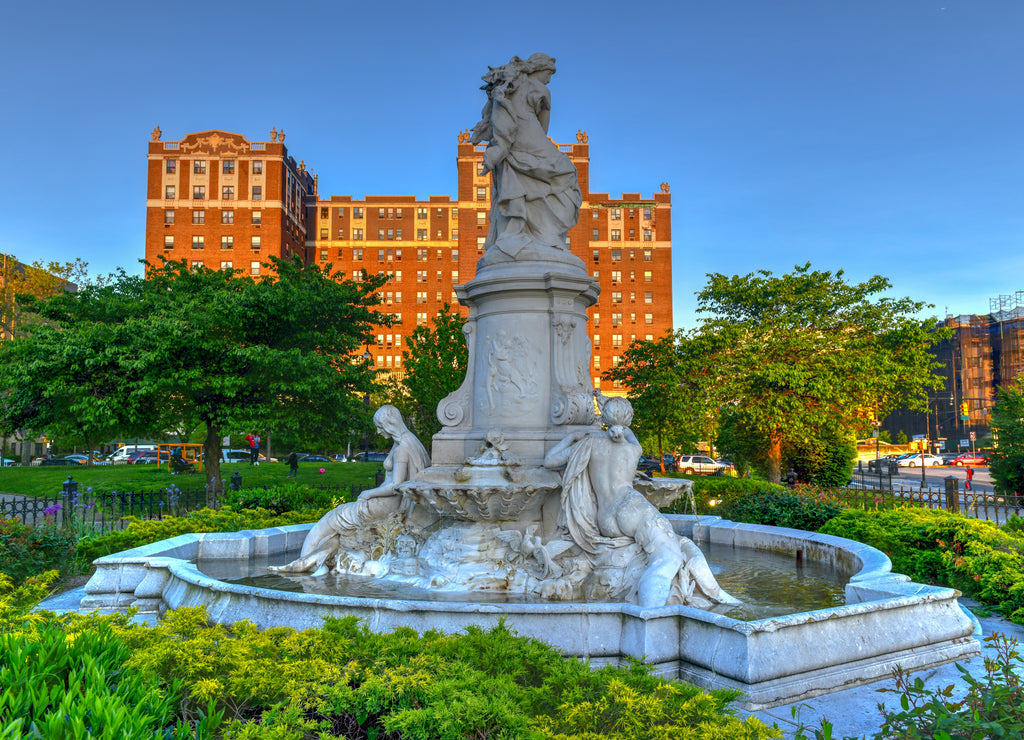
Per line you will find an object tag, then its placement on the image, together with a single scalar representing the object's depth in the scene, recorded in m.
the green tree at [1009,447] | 21.66
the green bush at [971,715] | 2.88
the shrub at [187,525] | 9.38
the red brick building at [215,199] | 75.62
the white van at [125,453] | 53.06
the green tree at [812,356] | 23.36
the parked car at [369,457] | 57.41
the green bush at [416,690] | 3.29
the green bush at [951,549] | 7.57
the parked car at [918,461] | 50.66
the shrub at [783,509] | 12.06
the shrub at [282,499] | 12.41
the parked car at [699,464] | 43.31
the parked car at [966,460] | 53.34
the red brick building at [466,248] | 84.44
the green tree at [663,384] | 24.81
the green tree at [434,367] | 20.23
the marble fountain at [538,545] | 5.11
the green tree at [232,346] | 16.91
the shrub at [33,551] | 9.02
